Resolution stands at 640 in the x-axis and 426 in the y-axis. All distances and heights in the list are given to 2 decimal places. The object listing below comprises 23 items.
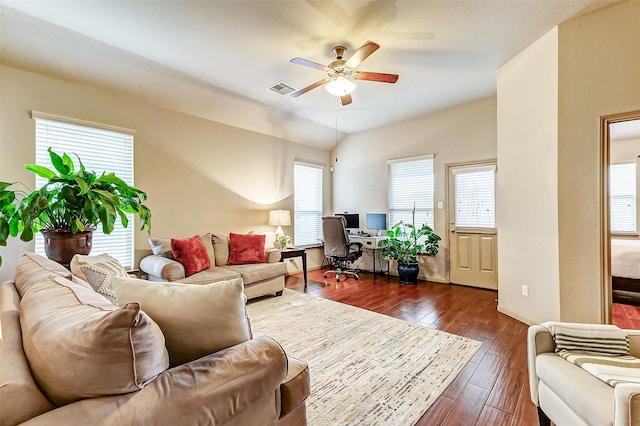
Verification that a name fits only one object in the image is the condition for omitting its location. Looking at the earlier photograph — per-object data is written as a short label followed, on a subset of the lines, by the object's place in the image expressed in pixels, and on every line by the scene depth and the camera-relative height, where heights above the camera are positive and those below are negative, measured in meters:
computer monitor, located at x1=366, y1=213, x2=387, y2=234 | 5.45 -0.15
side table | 4.71 -0.70
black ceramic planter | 4.86 -1.04
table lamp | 4.99 -0.07
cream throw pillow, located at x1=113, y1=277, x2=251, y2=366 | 1.06 -0.38
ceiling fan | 2.64 +1.44
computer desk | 5.25 -0.55
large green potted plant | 2.34 +0.05
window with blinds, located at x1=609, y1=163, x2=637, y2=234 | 4.76 +0.24
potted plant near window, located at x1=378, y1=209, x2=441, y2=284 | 4.83 -0.61
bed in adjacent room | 3.50 -0.78
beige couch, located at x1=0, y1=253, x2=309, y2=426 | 0.74 -0.48
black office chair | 5.01 -0.57
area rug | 1.80 -1.25
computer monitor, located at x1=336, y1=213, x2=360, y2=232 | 5.90 -0.16
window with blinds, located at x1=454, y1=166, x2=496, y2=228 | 4.45 +0.26
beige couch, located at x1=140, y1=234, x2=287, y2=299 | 3.29 -0.75
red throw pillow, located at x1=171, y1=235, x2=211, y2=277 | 3.52 -0.51
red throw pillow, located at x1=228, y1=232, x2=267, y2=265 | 4.18 -0.52
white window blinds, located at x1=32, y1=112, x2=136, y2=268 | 3.03 +0.76
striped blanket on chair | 1.34 -0.72
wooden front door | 4.45 -0.21
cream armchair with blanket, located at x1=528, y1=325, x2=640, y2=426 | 1.03 -0.79
